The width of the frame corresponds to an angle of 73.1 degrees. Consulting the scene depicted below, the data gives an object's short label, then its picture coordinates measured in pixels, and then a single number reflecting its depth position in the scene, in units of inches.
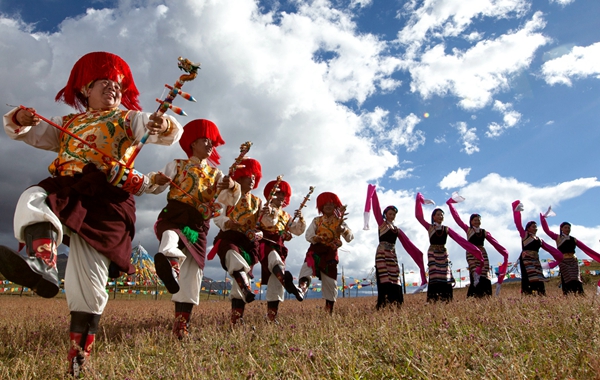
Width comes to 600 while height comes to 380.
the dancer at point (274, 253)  218.5
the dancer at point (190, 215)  161.6
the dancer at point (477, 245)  350.3
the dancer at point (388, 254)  263.9
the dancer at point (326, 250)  264.5
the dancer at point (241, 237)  200.7
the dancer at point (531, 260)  358.6
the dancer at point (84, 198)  99.2
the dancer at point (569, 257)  380.8
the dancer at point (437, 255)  291.3
